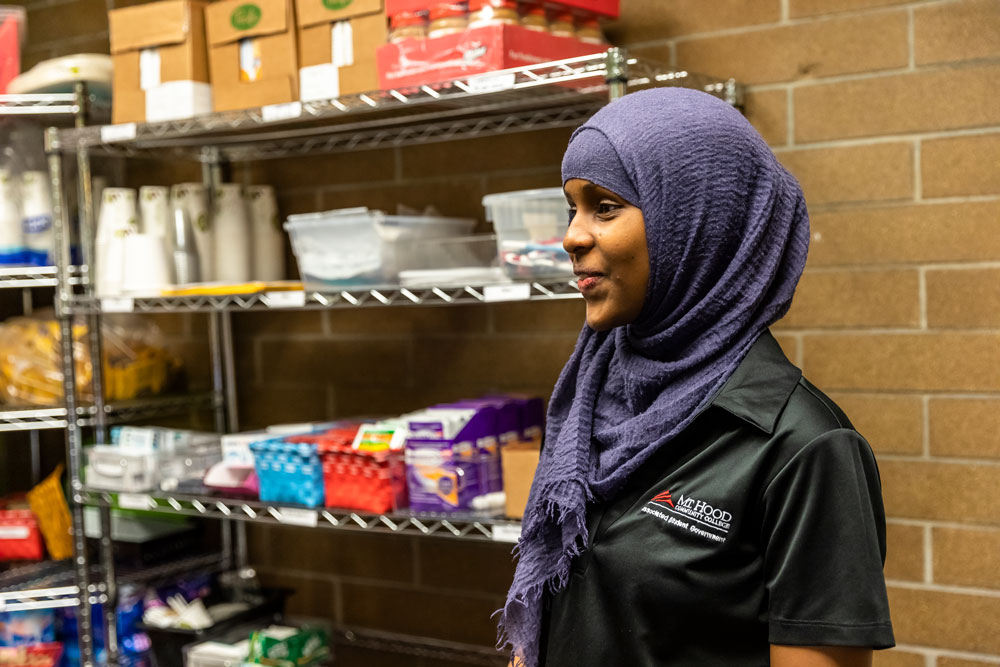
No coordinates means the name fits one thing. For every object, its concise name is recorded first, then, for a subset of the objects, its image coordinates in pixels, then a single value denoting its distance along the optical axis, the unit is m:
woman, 1.18
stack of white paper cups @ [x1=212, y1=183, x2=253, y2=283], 2.70
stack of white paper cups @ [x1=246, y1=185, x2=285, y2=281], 2.78
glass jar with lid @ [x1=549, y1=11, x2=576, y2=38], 2.17
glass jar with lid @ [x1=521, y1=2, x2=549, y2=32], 2.10
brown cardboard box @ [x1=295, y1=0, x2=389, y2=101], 2.27
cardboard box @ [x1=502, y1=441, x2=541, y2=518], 2.10
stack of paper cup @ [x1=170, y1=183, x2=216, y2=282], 2.71
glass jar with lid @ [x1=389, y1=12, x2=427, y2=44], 2.17
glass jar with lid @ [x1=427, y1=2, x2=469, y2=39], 2.10
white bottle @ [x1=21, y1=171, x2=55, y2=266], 2.88
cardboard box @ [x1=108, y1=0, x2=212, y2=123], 2.51
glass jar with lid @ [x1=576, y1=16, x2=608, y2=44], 2.22
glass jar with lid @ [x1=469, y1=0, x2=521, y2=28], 2.04
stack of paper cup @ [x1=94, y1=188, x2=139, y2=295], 2.67
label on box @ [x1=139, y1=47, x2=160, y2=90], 2.57
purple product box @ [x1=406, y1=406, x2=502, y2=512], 2.16
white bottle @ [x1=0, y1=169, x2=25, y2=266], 2.85
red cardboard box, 2.02
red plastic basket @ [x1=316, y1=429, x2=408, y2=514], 2.25
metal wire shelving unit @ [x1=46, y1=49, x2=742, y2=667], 2.07
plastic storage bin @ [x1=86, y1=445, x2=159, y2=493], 2.63
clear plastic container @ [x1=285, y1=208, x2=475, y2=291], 2.27
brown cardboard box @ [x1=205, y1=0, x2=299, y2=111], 2.39
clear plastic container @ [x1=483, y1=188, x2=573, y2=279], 2.04
